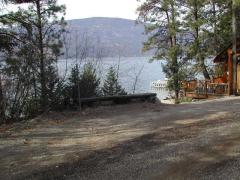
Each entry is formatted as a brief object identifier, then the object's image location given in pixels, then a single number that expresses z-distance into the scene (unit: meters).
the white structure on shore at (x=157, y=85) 40.78
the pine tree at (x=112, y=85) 13.63
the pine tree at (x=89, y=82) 12.00
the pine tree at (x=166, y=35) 24.49
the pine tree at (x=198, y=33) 23.22
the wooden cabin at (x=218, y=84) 18.34
